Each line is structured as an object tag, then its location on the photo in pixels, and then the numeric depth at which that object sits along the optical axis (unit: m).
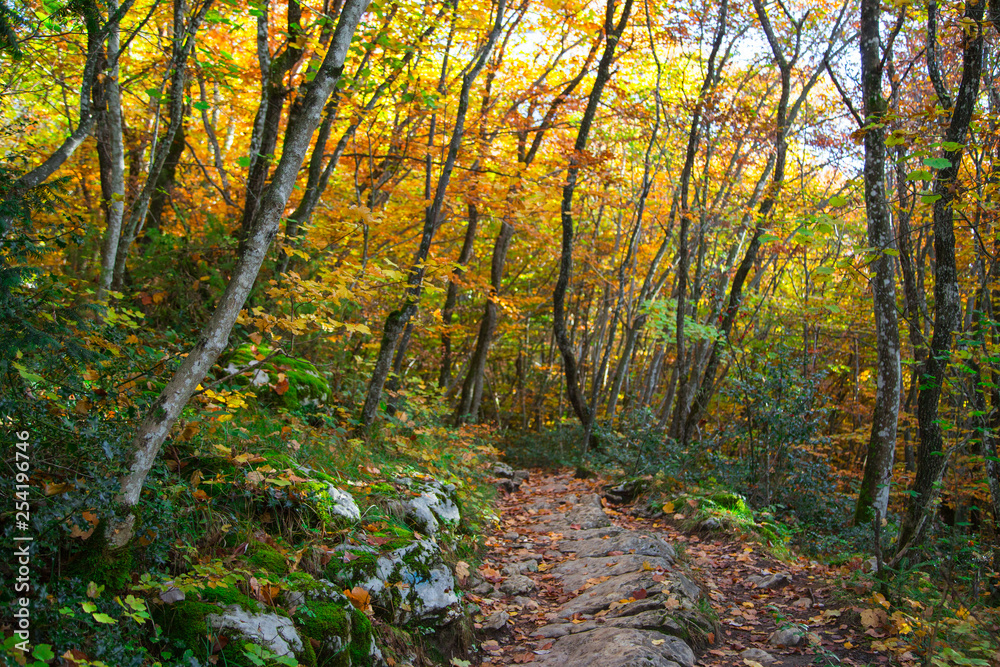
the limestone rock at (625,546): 5.57
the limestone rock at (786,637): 3.97
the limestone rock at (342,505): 4.04
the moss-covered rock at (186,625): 2.58
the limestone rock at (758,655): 3.78
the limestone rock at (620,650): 3.40
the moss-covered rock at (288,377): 5.68
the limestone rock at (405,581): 3.64
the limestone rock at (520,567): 5.48
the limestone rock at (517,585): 5.08
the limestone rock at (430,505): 4.84
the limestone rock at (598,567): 5.09
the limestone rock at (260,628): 2.71
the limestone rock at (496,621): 4.32
